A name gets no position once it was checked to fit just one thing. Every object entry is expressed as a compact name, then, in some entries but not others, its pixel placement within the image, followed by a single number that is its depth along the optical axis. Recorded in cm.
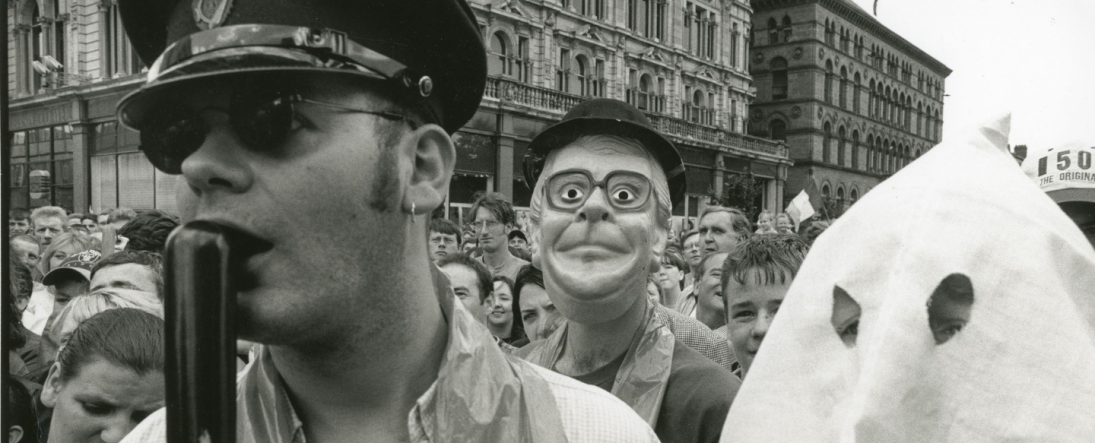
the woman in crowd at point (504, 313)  475
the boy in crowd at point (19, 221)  945
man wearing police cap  113
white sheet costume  105
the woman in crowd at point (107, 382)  229
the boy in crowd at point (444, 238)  640
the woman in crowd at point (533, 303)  417
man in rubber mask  223
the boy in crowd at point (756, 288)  265
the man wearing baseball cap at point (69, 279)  450
